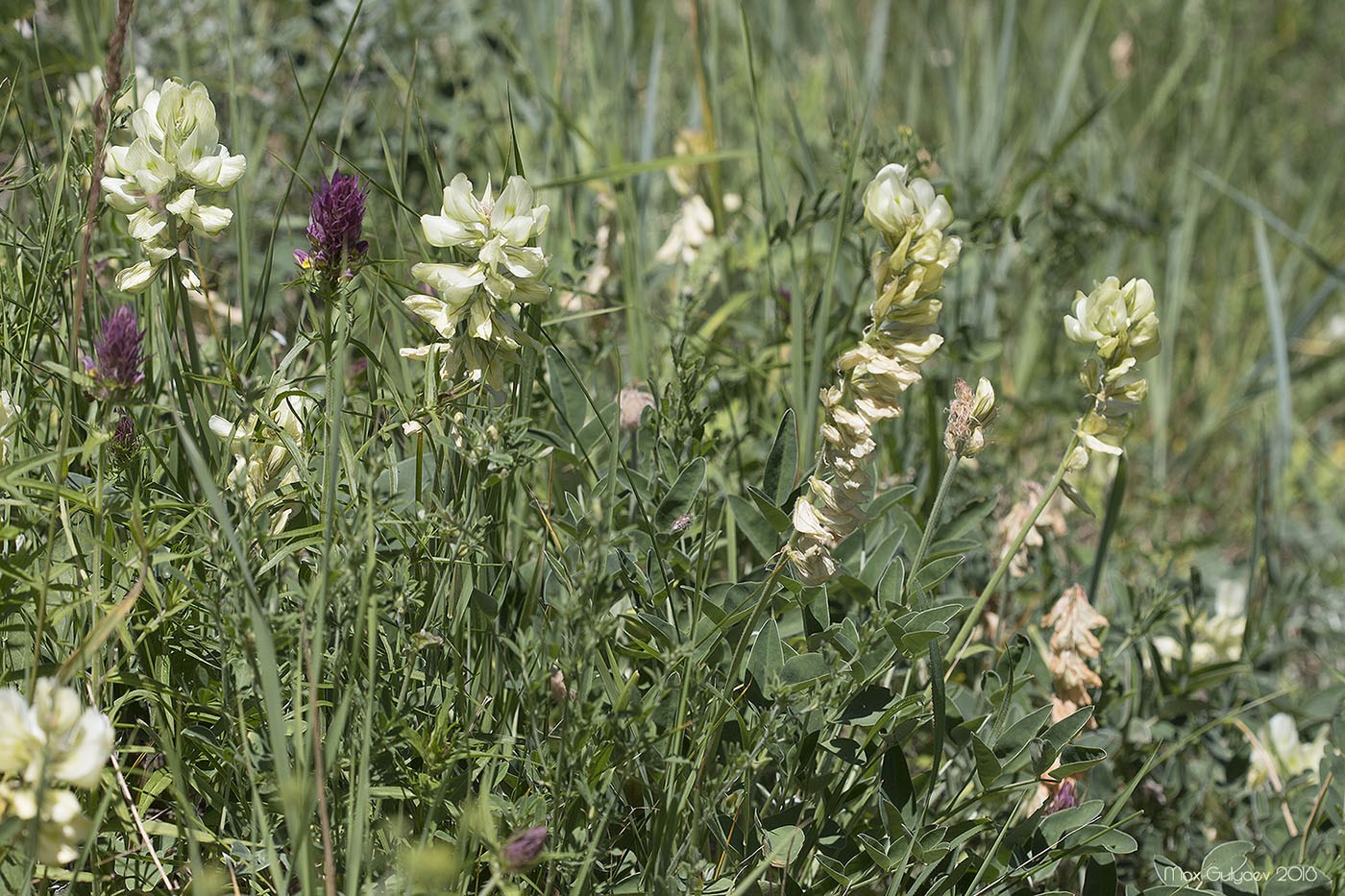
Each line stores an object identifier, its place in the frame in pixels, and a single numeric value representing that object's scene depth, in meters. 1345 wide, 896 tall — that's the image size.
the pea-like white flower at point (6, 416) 1.18
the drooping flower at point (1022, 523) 1.31
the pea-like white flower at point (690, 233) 1.49
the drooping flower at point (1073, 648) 1.27
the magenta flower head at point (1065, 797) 1.23
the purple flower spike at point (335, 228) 1.17
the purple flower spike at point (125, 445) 1.19
